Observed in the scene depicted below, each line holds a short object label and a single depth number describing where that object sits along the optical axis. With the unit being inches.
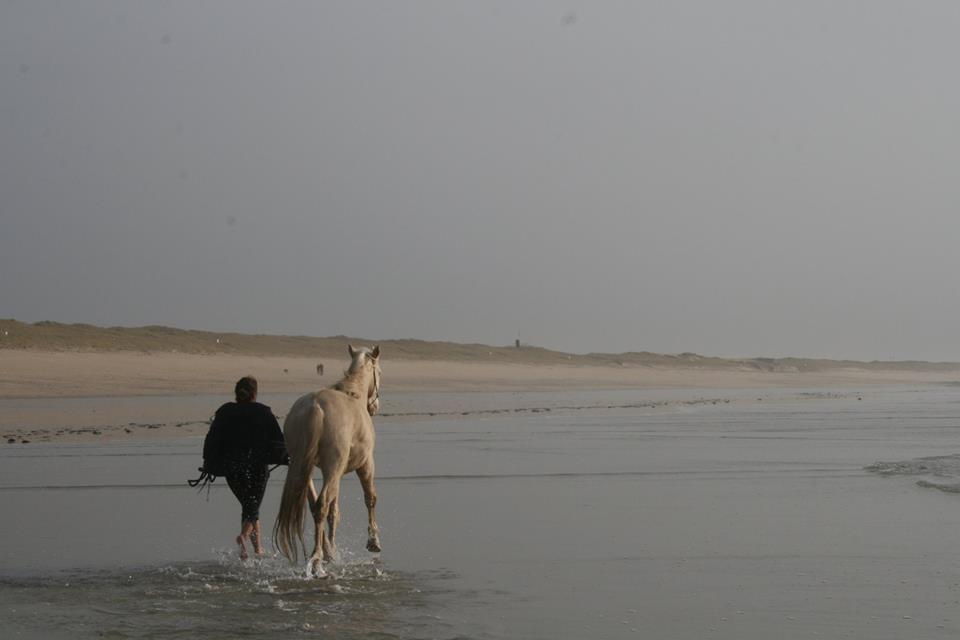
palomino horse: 706.2
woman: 754.8
